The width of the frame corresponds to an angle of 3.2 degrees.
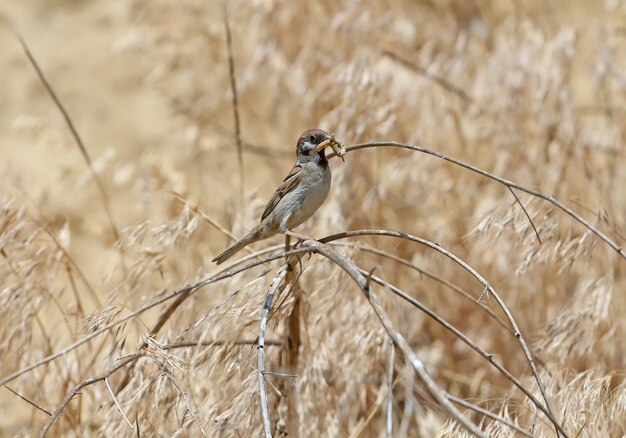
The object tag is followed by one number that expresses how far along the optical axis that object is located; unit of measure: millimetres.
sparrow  9351
